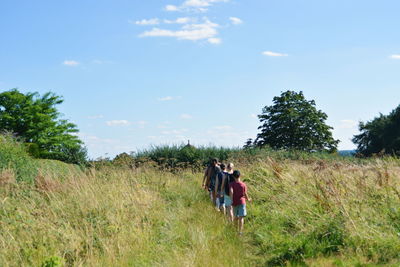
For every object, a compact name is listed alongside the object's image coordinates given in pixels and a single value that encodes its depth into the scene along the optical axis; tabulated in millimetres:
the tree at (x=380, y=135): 43969
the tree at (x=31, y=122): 49375
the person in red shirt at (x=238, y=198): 9891
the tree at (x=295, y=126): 40750
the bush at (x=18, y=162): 14055
